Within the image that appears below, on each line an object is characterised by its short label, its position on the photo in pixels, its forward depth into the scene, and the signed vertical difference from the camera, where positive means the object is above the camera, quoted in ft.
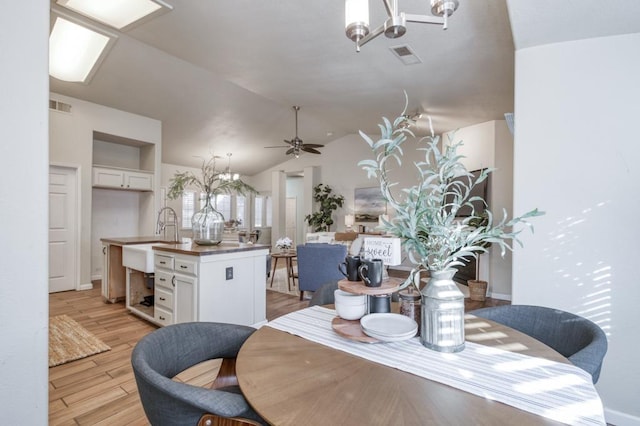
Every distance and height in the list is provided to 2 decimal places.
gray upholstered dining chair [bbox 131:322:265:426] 2.73 -1.76
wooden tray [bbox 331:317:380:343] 3.45 -1.45
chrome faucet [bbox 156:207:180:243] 12.13 -1.08
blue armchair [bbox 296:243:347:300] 13.28 -2.41
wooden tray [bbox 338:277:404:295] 3.66 -0.96
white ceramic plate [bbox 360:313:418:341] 3.43 -1.40
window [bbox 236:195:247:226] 32.41 -0.23
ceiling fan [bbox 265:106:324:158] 18.58 +3.86
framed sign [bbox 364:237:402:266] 3.84 -0.51
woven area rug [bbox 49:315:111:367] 8.61 -4.23
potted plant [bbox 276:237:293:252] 18.13 -2.08
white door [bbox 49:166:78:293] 15.44 -1.19
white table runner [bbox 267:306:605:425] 2.43 -1.54
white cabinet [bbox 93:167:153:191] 17.16 +1.63
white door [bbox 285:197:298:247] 34.81 -0.89
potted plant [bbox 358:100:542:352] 3.32 -0.27
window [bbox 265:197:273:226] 34.31 -0.27
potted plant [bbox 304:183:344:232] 27.50 +0.16
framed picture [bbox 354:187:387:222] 25.84 +0.37
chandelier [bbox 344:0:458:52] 4.81 +3.08
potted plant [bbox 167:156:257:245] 10.24 -0.46
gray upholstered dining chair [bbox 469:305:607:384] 3.40 -1.65
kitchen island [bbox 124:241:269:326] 8.89 -2.37
